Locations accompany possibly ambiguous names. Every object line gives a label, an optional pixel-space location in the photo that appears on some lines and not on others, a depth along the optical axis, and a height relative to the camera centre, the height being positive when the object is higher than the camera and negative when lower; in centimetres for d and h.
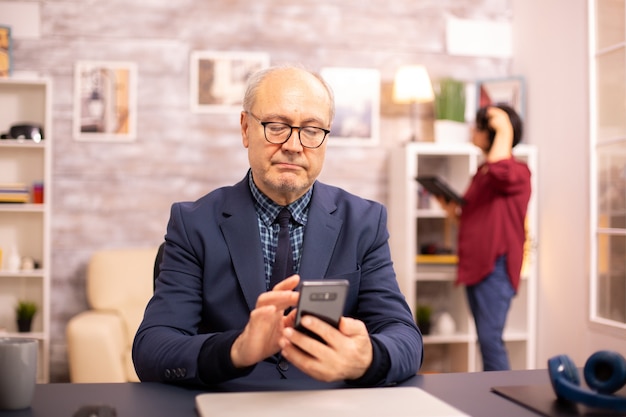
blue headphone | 123 -27
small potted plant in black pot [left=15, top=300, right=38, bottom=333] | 410 -54
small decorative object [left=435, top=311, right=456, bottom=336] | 452 -63
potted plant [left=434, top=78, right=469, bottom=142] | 462 +66
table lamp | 446 +79
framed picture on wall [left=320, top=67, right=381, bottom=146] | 465 +69
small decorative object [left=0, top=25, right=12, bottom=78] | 418 +91
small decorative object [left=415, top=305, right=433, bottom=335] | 448 -59
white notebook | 113 -29
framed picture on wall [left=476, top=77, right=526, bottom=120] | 471 +80
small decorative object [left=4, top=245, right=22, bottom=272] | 409 -25
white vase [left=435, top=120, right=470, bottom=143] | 461 +53
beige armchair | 351 -50
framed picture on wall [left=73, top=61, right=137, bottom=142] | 437 +67
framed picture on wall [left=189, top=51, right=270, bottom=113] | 448 +83
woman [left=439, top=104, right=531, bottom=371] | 376 -9
